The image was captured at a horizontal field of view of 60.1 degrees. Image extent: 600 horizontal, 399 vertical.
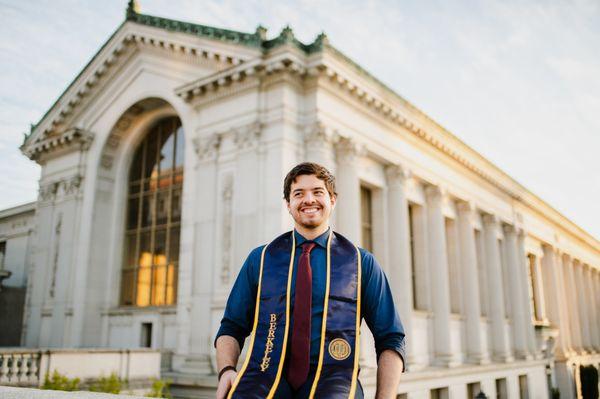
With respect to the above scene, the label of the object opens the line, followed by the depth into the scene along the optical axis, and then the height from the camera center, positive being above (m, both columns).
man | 2.58 +0.08
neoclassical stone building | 16.30 +5.08
